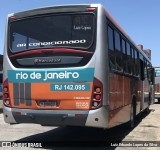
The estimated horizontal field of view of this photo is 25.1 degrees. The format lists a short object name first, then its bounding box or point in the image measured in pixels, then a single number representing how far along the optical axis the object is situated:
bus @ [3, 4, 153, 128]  7.95
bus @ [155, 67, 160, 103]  30.61
